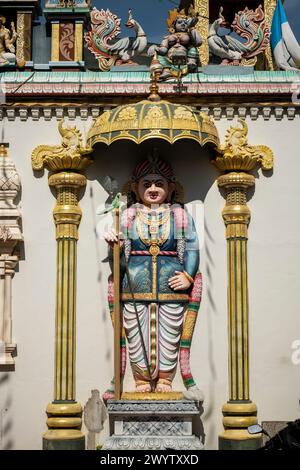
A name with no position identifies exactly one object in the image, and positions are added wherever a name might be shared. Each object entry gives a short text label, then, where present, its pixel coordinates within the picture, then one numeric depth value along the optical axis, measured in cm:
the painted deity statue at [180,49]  1444
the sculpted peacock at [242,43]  1473
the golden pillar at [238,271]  1359
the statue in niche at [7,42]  1494
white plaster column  1379
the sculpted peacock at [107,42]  1470
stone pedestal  1308
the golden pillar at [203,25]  1558
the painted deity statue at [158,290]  1367
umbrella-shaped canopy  1353
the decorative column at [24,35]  1570
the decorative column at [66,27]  1501
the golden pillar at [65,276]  1357
